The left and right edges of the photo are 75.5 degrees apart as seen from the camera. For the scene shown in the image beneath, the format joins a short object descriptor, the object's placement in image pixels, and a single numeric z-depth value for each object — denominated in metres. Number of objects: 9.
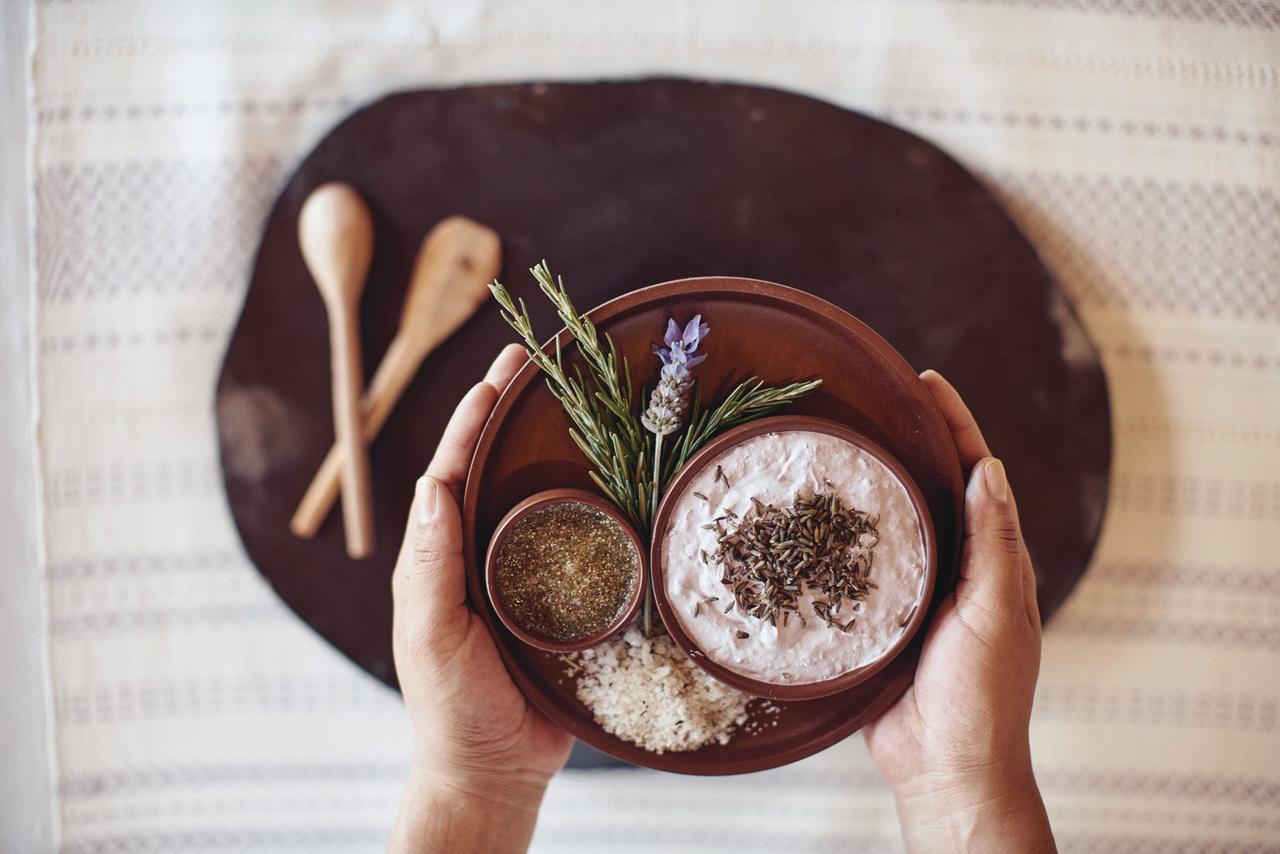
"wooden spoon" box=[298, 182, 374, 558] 0.98
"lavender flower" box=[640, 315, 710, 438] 0.72
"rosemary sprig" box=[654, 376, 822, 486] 0.76
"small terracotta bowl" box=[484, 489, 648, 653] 0.73
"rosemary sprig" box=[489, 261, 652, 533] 0.74
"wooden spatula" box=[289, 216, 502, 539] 1.00
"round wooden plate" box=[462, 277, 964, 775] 0.79
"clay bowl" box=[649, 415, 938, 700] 0.72
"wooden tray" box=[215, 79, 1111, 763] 1.00
